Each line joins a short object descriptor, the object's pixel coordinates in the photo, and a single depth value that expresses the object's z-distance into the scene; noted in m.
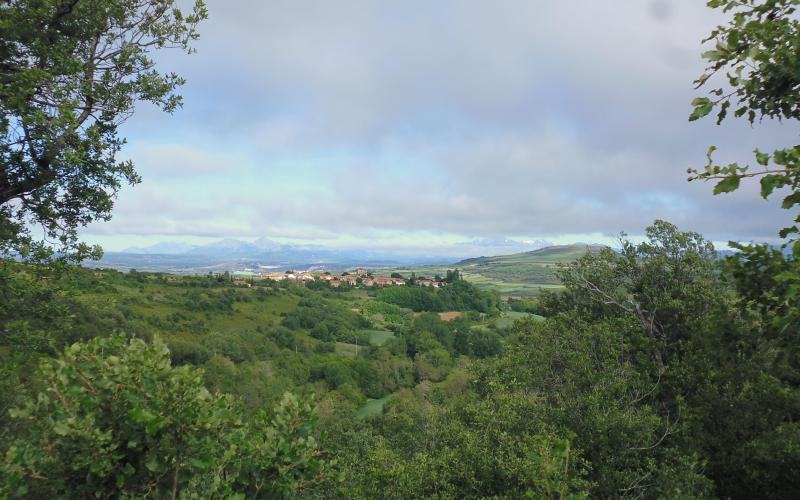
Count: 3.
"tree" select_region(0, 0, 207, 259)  7.84
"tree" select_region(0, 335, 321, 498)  3.47
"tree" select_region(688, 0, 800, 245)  4.50
